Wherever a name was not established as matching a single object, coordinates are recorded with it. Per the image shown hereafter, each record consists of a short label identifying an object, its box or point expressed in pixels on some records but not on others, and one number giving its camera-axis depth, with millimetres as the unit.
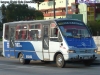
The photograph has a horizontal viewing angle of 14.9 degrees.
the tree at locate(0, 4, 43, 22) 85688
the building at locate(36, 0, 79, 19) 85438
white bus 19922
